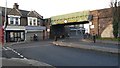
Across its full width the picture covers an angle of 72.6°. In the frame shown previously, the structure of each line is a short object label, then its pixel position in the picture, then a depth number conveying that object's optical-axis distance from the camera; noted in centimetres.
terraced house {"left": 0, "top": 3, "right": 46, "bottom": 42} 1728
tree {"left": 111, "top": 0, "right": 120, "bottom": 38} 1278
